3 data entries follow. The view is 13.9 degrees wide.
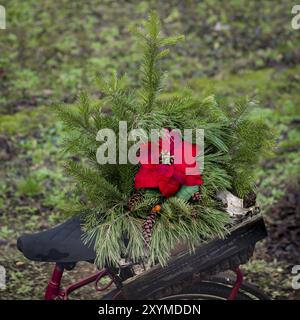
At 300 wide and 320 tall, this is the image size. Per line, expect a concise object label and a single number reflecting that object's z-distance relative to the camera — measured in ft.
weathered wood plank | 20.84
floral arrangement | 20.45
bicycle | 20.92
